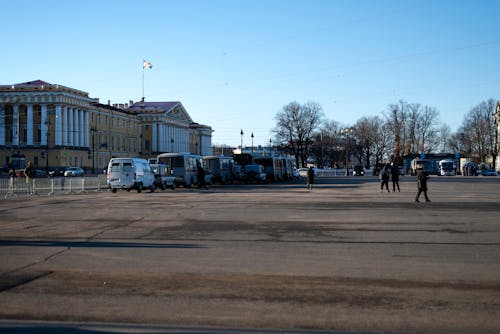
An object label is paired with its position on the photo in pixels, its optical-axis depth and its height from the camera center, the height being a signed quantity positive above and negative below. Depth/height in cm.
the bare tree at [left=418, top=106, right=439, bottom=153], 11969 +709
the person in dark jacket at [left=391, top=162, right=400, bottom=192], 4000 -27
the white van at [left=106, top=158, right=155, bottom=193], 3984 -12
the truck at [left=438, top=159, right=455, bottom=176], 9625 +8
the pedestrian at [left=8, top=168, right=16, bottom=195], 3834 -83
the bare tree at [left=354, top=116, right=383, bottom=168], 12725 +787
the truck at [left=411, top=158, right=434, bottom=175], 9296 +92
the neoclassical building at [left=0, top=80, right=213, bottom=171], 9869 +827
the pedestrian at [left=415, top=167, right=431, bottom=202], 2792 -59
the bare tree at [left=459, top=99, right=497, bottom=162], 12381 +766
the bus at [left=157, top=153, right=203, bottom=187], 4944 +56
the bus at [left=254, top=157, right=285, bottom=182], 7112 +57
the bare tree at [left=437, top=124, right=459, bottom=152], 13650 +673
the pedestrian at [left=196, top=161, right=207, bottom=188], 5031 -32
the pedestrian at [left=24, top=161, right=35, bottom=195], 3988 -29
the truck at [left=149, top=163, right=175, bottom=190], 4518 -43
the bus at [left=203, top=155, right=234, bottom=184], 6031 +34
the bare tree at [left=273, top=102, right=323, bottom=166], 11675 +898
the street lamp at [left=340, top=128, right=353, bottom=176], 12572 +841
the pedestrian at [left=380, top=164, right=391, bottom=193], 3945 -47
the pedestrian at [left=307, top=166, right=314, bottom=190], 4503 -47
